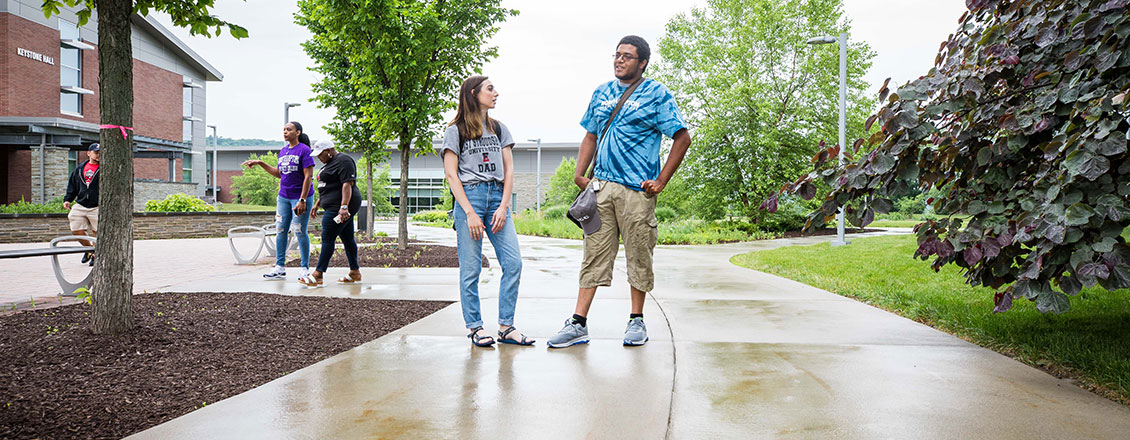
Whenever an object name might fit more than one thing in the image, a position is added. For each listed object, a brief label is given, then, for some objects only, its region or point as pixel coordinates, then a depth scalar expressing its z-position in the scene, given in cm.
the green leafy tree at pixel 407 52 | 1084
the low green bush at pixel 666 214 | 3297
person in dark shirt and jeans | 731
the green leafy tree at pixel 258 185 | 4499
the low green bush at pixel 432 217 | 4362
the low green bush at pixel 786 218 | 2345
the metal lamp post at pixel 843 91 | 1490
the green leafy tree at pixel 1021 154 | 267
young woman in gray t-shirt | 425
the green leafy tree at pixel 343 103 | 1571
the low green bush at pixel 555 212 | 3156
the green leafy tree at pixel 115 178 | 385
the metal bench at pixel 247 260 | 1029
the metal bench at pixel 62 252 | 564
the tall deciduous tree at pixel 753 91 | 2369
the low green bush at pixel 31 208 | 1834
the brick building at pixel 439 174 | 6009
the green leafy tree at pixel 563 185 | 3784
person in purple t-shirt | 759
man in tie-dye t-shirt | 415
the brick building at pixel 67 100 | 2412
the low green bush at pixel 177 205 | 2123
